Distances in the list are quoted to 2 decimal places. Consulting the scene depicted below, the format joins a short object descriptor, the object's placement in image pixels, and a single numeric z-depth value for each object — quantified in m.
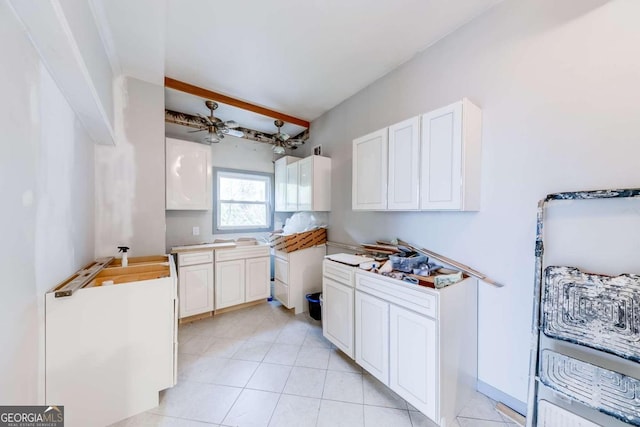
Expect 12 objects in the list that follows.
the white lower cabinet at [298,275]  3.06
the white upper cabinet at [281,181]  3.72
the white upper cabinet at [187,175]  2.81
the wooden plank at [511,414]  1.45
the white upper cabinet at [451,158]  1.56
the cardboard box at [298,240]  3.03
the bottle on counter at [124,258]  1.98
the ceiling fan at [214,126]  2.85
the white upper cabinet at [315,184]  3.15
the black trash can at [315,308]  2.78
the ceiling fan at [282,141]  3.44
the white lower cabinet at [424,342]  1.41
